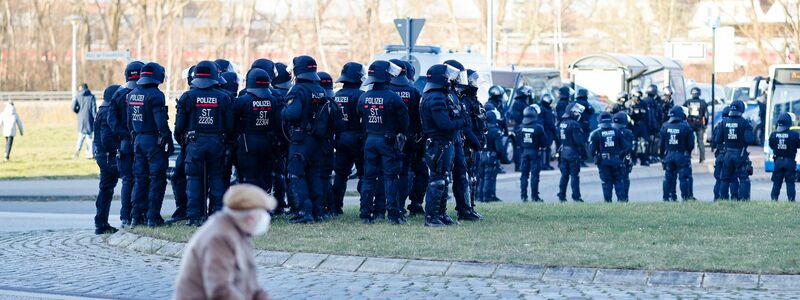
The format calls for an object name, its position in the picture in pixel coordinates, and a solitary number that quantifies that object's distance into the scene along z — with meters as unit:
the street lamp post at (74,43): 51.10
